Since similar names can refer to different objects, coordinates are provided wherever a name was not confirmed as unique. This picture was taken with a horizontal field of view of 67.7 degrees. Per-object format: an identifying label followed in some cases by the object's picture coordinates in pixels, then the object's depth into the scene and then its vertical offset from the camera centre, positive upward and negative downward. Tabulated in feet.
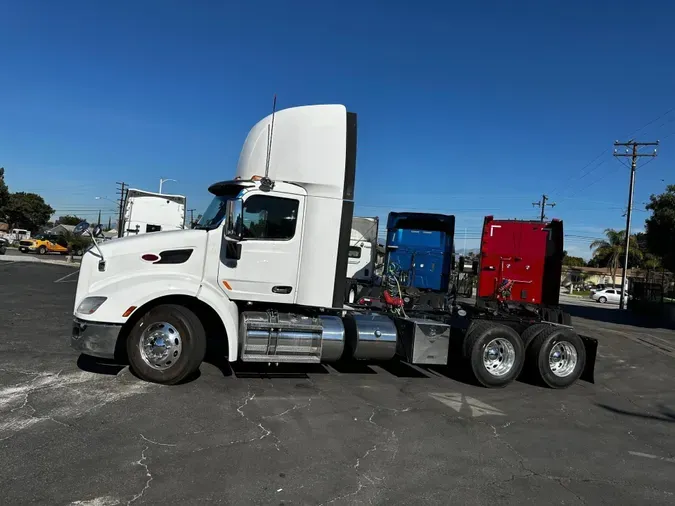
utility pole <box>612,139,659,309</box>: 116.06 +30.62
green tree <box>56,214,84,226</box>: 424.87 +19.01
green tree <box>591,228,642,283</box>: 214.07 +20.07
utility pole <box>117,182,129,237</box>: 59.97 +2.57
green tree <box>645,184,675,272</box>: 82.48 +12.03
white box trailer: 67.60 +5.14
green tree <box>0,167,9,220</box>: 207.82 +17.93
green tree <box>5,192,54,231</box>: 267.39 +14.82
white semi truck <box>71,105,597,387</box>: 20.97 -1.50
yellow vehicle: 149.89 -1.71
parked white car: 147.54 -0.76
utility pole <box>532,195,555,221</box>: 201.77 +33.30
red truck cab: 35.55 +1.79
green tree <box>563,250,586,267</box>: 311.88 +18.73
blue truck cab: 45.70 +2.45
